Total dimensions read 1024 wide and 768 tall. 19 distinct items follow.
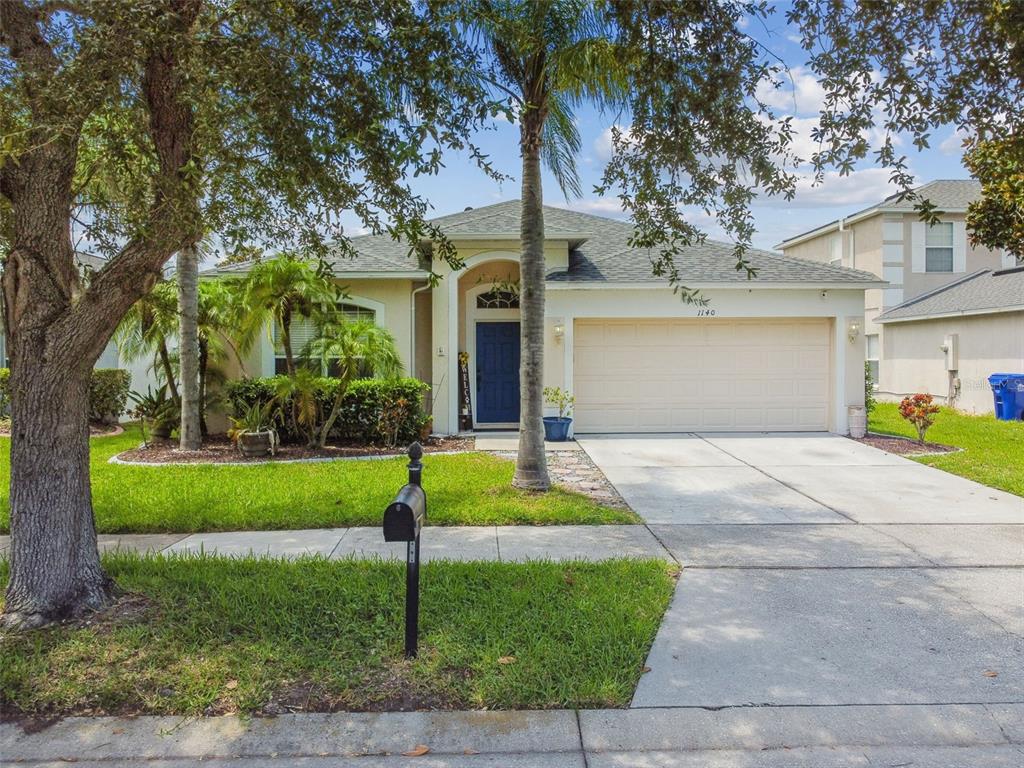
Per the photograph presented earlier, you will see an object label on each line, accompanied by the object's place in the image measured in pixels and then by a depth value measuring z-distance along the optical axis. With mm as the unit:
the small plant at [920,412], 12344
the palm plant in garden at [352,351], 11516
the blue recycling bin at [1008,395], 15898
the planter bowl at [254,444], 11086
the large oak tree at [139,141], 4301
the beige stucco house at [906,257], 21219
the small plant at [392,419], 11914
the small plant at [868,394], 14559
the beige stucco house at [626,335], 13422
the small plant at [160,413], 12445
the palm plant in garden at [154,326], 11961
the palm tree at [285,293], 11016
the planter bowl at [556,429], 12875
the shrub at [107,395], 15125
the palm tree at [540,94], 7090
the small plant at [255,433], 11102
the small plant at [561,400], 12945
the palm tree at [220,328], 11914
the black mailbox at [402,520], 3758
